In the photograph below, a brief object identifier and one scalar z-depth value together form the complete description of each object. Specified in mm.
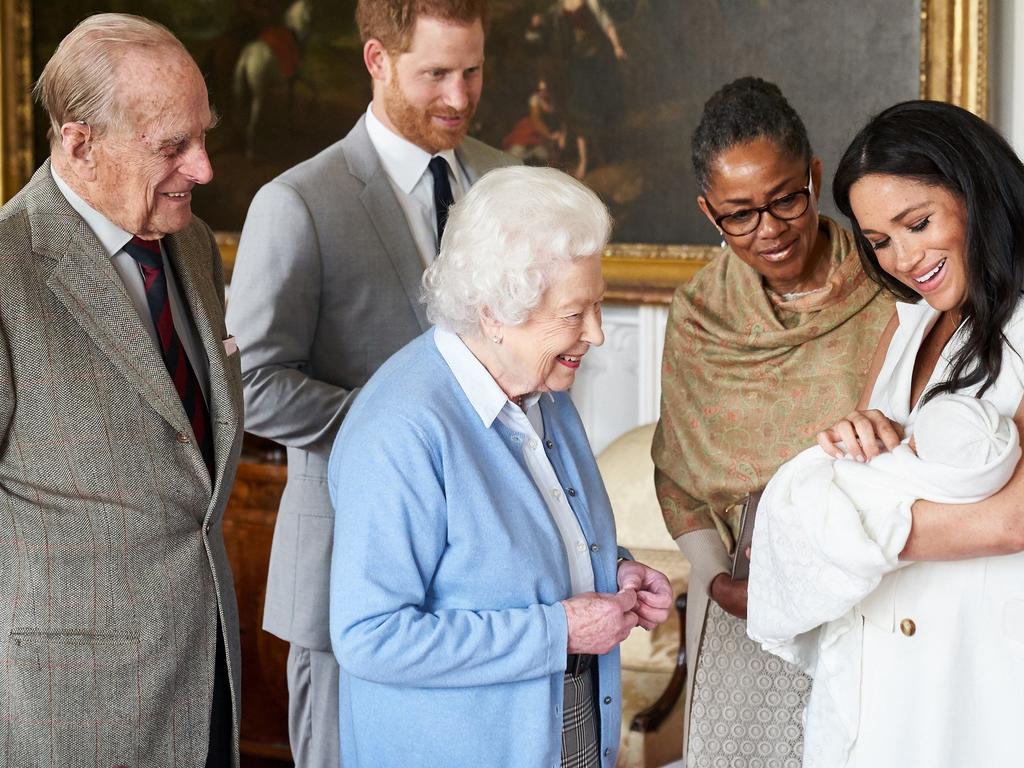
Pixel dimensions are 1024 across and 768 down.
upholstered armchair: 3873
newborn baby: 1844
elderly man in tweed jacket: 2064
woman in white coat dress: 1946
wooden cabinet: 4801
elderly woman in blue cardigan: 2027
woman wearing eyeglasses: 2707
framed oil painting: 3803
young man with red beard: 2953
